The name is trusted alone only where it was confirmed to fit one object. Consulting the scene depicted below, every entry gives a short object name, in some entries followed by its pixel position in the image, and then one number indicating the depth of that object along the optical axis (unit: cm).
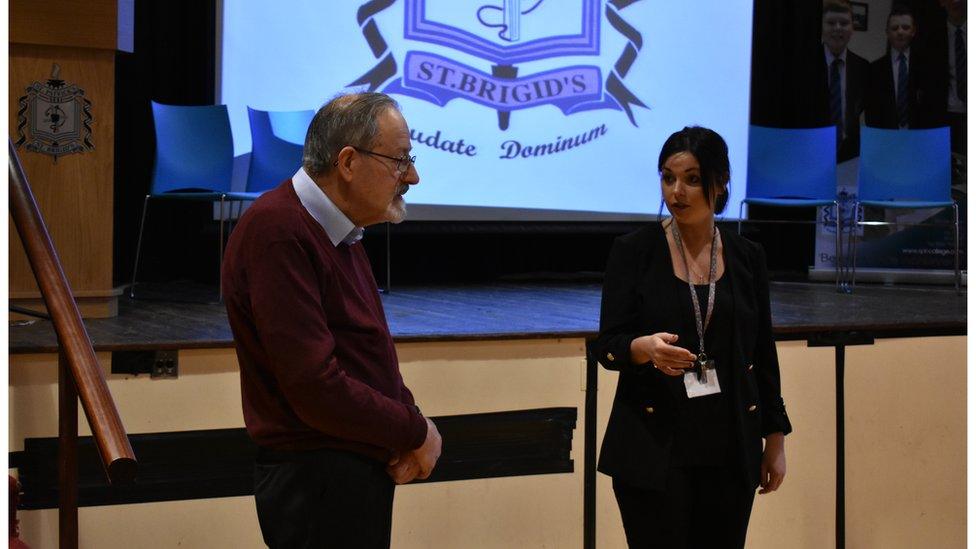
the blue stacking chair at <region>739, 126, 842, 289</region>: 595
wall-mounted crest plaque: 384
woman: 218
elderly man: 165
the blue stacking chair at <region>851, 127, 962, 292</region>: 585
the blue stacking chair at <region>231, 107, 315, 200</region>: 519
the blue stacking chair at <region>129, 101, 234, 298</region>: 500
